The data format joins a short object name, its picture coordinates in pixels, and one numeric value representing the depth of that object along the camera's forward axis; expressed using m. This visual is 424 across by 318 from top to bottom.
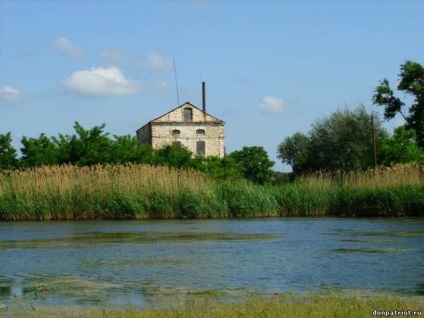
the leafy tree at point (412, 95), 55.00
